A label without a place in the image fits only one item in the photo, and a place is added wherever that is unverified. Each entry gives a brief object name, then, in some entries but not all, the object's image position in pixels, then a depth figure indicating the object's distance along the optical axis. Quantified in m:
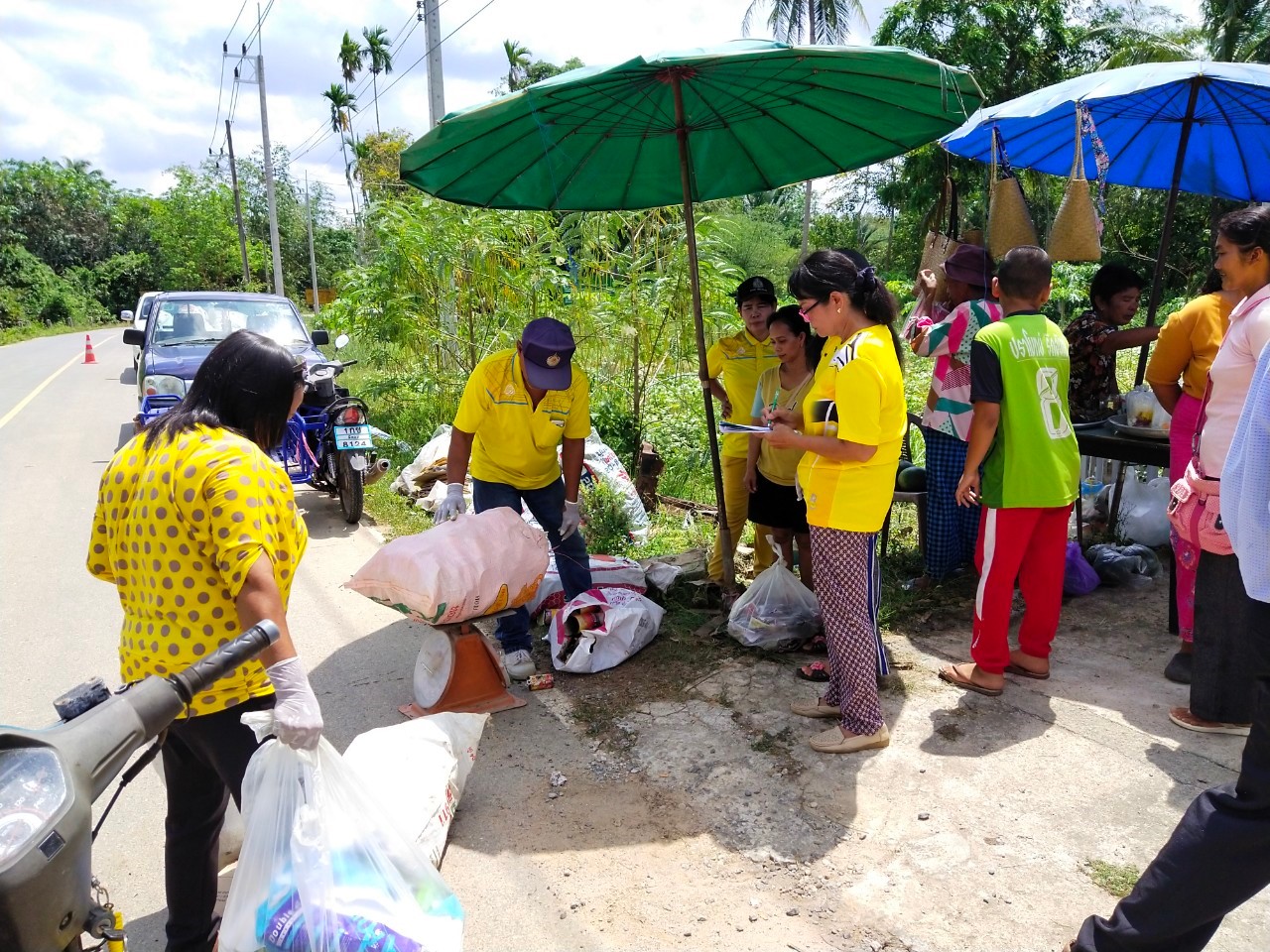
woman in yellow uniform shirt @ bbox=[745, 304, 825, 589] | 4.12
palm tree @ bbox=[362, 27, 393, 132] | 46.62
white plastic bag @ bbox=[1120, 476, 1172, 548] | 5.46
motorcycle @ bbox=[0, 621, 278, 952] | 1.07
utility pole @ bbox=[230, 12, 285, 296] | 24.45
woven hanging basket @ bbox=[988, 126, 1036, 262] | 4.74
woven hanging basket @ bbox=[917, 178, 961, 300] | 4.89
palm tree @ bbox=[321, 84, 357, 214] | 45.19
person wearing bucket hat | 4.56
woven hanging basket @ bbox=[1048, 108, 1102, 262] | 4.47
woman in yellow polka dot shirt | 1.97
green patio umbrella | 3.43
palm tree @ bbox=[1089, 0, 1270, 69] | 19.41
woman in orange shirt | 3.88
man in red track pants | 3.59
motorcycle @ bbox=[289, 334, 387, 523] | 6.69
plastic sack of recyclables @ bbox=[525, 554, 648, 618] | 4.81
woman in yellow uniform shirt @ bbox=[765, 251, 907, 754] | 3.06
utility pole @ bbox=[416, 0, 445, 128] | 10.66
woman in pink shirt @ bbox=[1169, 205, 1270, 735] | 3.19
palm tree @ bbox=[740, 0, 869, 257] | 26.22
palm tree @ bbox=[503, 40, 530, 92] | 37.22
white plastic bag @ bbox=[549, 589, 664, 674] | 4.20
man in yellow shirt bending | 4.03
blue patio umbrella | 4.30
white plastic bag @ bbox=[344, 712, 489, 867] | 2.70
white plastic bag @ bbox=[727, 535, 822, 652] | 4.29
